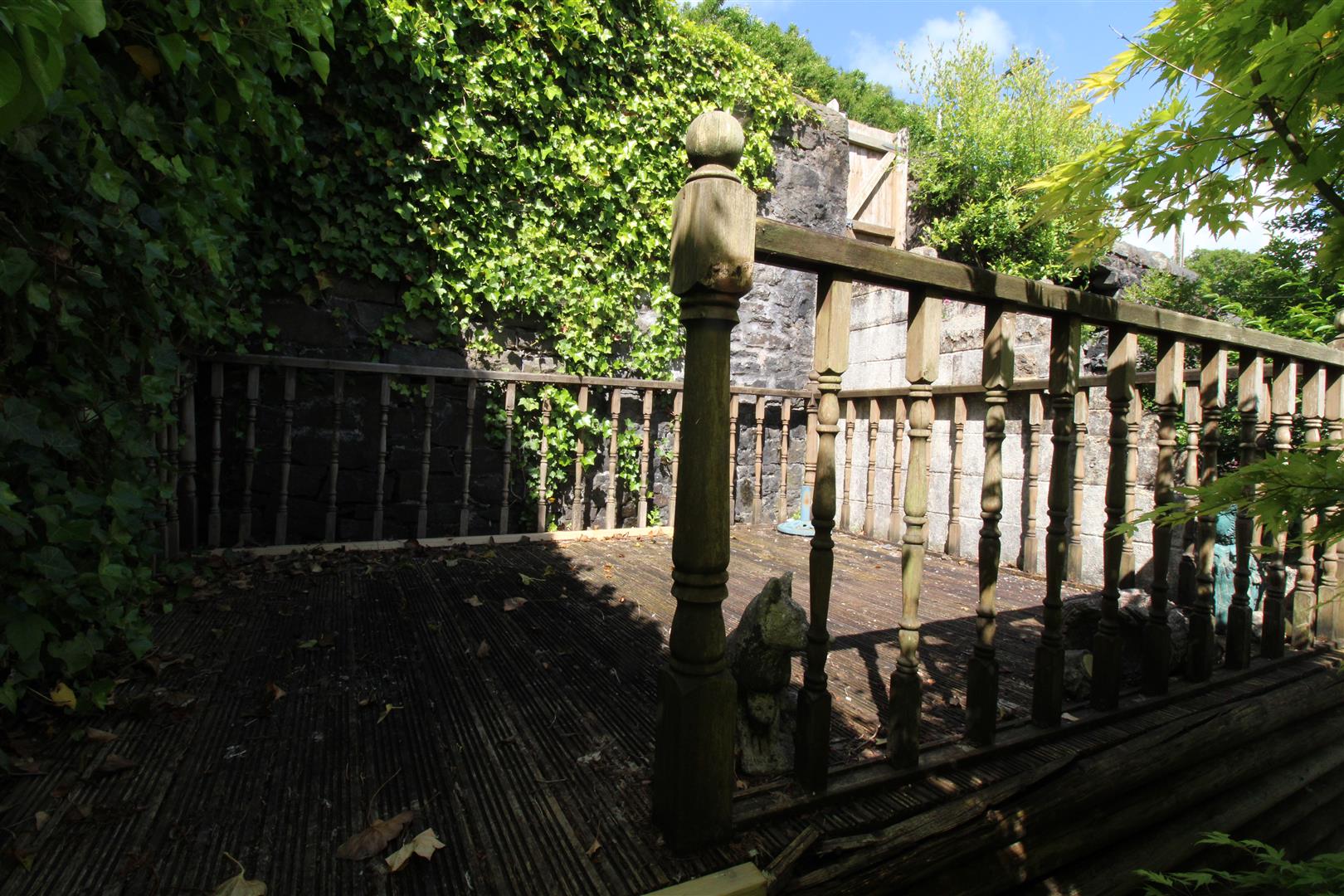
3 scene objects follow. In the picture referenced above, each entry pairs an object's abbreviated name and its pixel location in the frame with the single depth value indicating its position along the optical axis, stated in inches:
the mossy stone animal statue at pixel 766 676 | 54.6
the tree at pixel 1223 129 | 53.5
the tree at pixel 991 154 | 373.4
